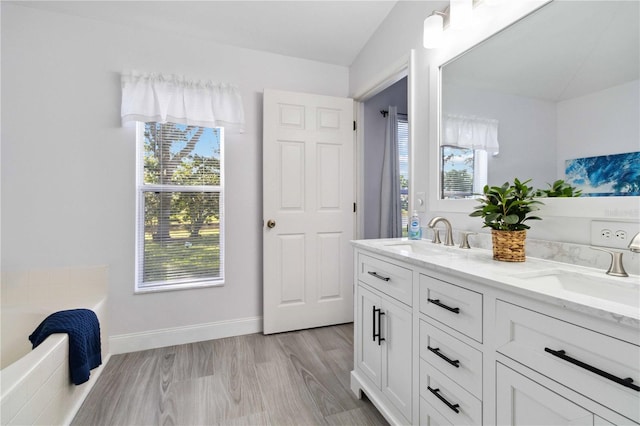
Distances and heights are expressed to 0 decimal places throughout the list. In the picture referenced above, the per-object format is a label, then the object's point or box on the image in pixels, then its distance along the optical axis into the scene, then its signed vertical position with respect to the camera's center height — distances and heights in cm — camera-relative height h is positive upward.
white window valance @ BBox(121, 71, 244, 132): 216 +86
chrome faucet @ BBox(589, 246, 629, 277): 96 -18
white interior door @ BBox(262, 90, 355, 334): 254 +1
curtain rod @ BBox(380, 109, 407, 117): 326 +110
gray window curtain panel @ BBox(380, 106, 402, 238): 323 +29
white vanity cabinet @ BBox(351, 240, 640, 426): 66 -42
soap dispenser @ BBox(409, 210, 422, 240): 187 -11
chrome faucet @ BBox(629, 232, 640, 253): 85 -10
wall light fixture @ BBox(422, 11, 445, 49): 170 +105
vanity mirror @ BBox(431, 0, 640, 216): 103 +50
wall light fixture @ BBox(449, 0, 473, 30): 153 +104
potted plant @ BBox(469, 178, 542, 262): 121 -2
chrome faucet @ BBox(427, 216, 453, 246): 162 -12
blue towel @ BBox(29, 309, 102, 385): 148 -66
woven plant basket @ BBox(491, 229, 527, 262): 120 -14
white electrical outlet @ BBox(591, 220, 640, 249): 100 -8
